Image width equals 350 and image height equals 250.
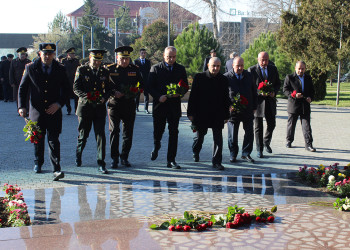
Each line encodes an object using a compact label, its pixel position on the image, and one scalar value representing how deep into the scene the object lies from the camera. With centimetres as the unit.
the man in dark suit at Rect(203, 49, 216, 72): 1408
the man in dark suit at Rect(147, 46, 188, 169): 878
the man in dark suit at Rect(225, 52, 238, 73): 1364
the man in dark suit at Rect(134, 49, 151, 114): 1655
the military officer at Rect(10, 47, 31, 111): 1841
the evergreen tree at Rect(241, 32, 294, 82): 2914
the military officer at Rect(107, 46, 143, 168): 864
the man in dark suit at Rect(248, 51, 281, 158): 1007
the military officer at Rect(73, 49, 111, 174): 823
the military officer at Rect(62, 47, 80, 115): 1616
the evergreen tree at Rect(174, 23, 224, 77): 2880
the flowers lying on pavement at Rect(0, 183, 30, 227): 540
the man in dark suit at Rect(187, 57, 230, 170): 859
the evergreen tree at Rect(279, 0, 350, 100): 2166
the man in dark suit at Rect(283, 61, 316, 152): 1094
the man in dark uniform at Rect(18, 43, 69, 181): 779
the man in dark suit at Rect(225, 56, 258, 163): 926
